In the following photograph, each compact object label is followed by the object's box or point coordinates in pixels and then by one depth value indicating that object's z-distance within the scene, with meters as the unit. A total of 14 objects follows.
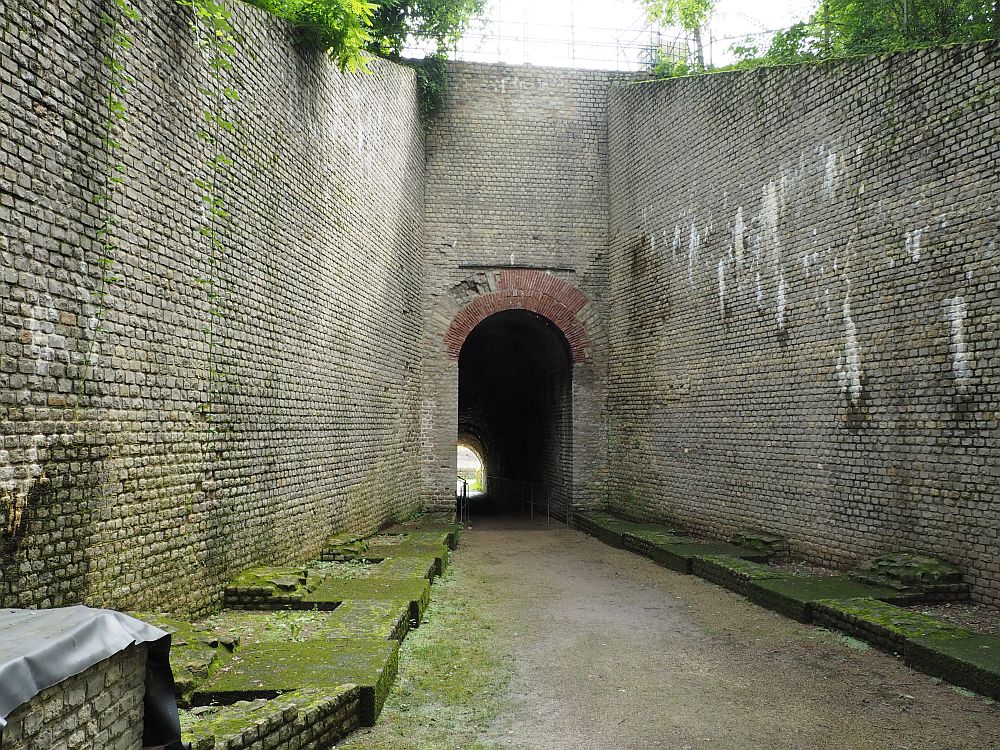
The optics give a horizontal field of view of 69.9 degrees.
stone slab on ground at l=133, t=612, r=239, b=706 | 4.48
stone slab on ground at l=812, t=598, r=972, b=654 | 5.99
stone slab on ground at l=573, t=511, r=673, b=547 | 12.11
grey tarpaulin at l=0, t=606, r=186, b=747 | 2.54
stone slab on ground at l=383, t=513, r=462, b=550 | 11.83
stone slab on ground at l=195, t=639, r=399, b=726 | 4.58
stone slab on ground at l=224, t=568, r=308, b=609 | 6.88
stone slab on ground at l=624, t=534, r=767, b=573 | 9.66
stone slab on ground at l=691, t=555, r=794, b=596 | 8.33
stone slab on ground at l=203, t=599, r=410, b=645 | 5.90
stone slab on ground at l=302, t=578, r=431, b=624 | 7.00
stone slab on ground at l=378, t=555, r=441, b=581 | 8.31
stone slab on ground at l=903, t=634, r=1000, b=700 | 5.11
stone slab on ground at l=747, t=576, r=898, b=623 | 7.14
